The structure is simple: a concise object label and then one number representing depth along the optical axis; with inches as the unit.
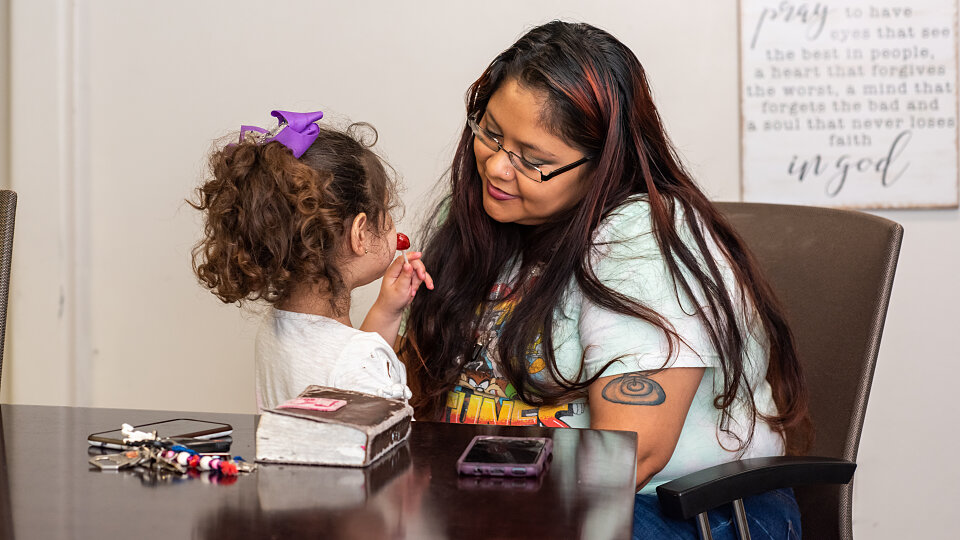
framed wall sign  99.0
